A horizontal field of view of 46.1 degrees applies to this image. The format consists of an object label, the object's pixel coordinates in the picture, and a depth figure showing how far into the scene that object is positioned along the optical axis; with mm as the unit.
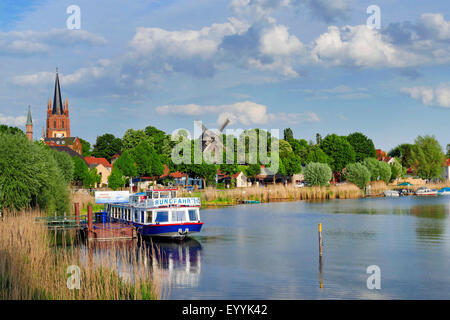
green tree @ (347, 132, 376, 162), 150875
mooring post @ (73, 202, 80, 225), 51250
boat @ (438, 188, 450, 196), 127488
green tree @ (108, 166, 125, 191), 102188
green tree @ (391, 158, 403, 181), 147550
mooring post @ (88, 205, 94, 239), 46688
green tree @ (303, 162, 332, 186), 116125
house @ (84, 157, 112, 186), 147750
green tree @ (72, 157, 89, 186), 110625
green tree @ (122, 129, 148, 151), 152875
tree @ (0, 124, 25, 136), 117588
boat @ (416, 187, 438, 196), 125312
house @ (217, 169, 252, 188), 132325
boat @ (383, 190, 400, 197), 118625
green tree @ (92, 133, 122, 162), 187125
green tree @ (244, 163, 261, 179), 134375
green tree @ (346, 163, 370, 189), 120375
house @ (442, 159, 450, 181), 182250
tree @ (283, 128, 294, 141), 192175
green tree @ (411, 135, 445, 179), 154125
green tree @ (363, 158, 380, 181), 129625
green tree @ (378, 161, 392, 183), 132375
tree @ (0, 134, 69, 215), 47719
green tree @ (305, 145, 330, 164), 137375
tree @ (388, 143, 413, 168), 181625
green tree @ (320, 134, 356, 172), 141750
